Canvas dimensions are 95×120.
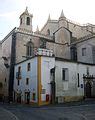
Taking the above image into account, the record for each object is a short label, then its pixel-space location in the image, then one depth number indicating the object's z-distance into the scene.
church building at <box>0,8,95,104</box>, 16.88
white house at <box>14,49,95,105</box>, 15.94
